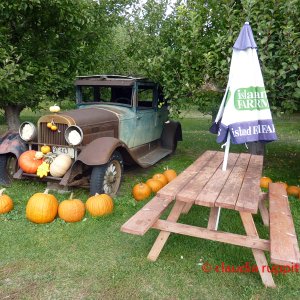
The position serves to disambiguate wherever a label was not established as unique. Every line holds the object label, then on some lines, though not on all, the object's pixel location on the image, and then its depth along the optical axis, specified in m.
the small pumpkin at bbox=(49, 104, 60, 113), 5.10
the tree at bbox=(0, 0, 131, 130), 6.67
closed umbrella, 3.33
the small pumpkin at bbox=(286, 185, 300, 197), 5.18
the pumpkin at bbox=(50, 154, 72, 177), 4.71
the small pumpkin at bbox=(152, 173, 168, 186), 5.44
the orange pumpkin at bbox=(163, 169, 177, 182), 5.71
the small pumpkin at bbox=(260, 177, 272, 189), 5.37
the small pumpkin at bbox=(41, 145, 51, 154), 5.04
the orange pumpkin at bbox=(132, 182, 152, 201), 4.96
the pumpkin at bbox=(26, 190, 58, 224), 4.06
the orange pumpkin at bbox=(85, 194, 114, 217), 4.26
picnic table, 2.67
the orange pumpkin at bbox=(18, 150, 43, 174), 4.89
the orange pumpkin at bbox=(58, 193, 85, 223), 4.13
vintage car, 4.78
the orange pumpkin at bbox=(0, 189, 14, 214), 4.34
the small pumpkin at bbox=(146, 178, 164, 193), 5.20
